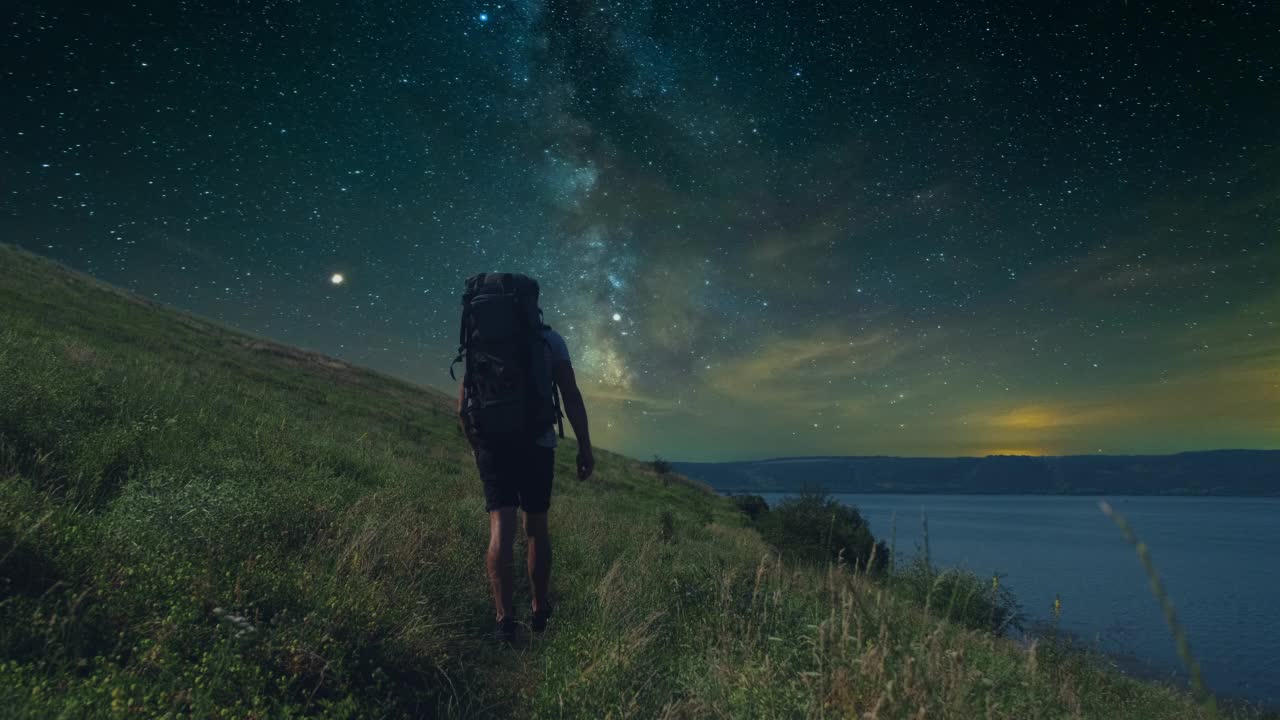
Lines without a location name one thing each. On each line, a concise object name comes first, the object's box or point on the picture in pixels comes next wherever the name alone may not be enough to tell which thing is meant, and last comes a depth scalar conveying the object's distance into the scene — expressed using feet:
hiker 15.38
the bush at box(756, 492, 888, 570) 86.38
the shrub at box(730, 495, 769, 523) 115.18
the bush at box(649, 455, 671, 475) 134.62
